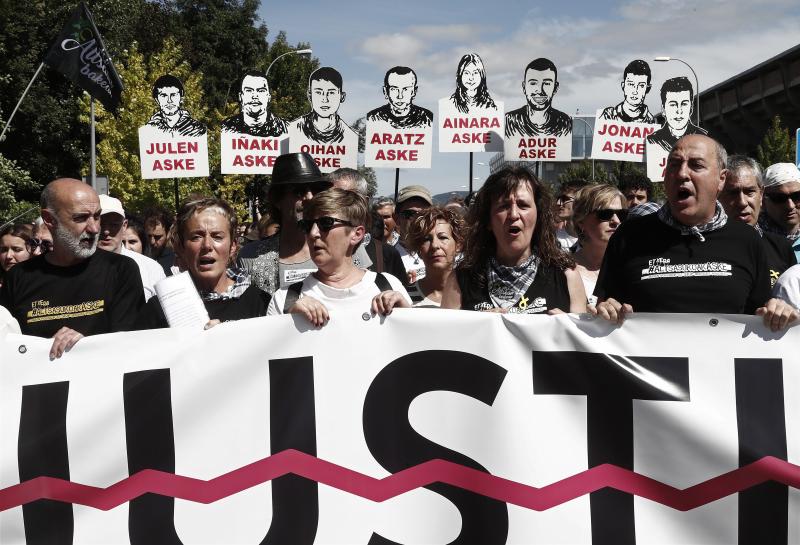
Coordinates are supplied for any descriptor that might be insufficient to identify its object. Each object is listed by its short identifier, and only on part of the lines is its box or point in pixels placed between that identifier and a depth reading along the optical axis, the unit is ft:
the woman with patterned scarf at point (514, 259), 12.48
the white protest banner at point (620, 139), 32.78
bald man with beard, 12.84
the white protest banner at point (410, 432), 11.16
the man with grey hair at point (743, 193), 16.19
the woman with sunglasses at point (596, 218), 17.42
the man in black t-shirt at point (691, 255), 11.54
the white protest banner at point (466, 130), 31.37
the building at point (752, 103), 157.38
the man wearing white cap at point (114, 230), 20.06
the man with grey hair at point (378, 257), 15.68
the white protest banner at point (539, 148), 31.55
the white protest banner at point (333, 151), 31.89
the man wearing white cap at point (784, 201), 17.19
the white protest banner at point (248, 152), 32.91
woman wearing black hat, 15.28
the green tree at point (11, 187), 83.36
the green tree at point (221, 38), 149.79
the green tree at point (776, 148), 123.24
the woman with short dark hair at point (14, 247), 22.16
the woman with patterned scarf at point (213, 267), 13.10
